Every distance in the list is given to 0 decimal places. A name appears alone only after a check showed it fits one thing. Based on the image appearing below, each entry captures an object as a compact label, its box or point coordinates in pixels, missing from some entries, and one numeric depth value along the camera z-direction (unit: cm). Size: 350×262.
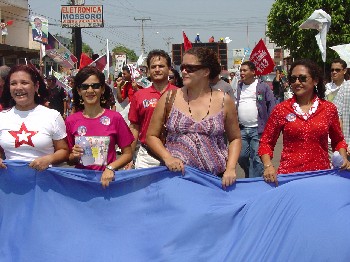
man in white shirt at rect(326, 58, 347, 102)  815
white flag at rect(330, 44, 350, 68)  993
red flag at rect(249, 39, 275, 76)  1303
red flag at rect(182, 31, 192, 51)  1164
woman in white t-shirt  459
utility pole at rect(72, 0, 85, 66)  3344
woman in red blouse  479
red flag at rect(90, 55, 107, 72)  913
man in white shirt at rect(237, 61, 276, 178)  811
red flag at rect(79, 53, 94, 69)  1081
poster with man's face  1695
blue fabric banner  410
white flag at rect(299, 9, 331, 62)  1182
